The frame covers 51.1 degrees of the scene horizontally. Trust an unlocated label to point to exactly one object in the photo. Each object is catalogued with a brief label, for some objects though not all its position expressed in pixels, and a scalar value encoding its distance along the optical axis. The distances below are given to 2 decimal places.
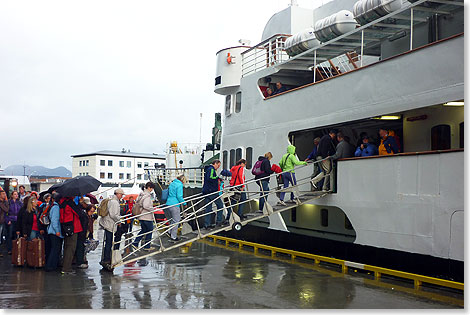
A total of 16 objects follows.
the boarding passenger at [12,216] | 12.84
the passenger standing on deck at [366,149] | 10.90
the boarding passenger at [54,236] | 10.02
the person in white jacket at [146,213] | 11.07
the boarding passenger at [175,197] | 11.88
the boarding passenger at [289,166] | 12.37
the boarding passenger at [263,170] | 12.59
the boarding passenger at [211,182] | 12.78
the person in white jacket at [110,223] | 10.67
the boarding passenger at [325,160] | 11.59
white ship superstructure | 8.81
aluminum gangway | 10.40
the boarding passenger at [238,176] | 13.06
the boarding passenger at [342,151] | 11.36
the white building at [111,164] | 76.39
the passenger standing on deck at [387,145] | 10.41
